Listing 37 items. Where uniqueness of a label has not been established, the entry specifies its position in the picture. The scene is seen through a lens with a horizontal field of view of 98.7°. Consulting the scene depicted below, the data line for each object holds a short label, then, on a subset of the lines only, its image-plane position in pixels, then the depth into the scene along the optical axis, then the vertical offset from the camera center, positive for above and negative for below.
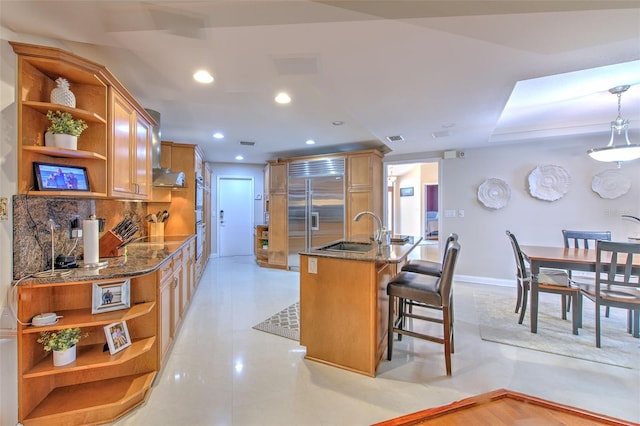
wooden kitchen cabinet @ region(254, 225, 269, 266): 6.18 -0.71
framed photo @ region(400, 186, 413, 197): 10.31 +0.82
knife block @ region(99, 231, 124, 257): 2.32 -0.26
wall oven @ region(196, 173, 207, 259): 4.61 -0.07
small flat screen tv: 1.66 +0.23
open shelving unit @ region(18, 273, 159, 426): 1.59 -0.93
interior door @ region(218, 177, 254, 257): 7.17 -0.07
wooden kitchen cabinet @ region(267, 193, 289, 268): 5.77 -0.38
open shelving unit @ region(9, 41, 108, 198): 1.60 +0.65
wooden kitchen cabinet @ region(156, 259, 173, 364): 2.12 -0.76
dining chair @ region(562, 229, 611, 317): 3.39 -0.29
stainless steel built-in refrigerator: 5.27 +0.19
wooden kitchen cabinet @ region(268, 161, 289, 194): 5.77 +0.77
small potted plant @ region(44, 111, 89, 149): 1.71 +0.52
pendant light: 2.79 +0.66
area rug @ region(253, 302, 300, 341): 2.86 -1.24
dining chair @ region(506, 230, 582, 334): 2.80 -0.76
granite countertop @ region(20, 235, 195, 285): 1.63 -0.37
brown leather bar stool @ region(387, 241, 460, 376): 2.12 -0.64
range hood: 3.17 +0.54
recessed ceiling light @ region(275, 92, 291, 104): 2.73 +1.19
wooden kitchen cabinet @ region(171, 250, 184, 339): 2.59 -0.82
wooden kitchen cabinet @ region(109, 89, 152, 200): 2.05 +0.55
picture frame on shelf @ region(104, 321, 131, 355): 1.79 -0.83
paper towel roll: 1.86 -0.19
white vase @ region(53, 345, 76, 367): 1.65 -0.87
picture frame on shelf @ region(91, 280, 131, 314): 1.78 -0.55
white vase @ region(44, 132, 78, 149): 1.70 +0.46
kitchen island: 2.13 -0.76
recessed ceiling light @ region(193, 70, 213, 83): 2.24 +1.15
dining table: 2.70 -0.49
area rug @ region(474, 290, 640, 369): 2.45 -1.24
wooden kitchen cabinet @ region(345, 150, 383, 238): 4.98 +0.44
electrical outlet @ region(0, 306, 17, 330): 1.49 -0.58
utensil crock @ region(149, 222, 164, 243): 3.88 -0.24
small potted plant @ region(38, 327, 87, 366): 1.64 -0.78
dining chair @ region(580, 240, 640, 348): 2.36 -0.74
